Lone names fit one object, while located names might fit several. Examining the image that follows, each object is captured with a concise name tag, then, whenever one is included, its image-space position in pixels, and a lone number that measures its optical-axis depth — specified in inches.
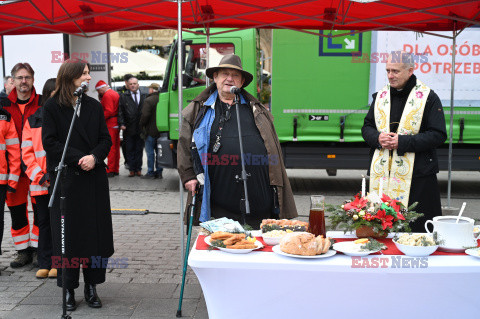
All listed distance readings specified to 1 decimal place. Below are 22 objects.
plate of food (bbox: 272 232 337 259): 109.0
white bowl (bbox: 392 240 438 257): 110.0
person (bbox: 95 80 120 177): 416.8
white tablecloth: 105.9
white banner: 344.5
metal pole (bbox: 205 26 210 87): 231.0
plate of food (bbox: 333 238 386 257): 110.4
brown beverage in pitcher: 121.1
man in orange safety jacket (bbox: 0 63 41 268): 198.5
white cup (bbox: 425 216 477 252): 115.4
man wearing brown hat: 158.9
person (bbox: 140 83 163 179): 416.2
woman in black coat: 162.2
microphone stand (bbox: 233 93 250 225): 129.9
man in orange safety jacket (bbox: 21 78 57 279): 193.9
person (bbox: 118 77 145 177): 434.0
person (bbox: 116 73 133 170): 435.2
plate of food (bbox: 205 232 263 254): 112.5
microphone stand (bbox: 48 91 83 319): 145.6
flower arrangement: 122.9
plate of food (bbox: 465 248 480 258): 109.6
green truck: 351.9
